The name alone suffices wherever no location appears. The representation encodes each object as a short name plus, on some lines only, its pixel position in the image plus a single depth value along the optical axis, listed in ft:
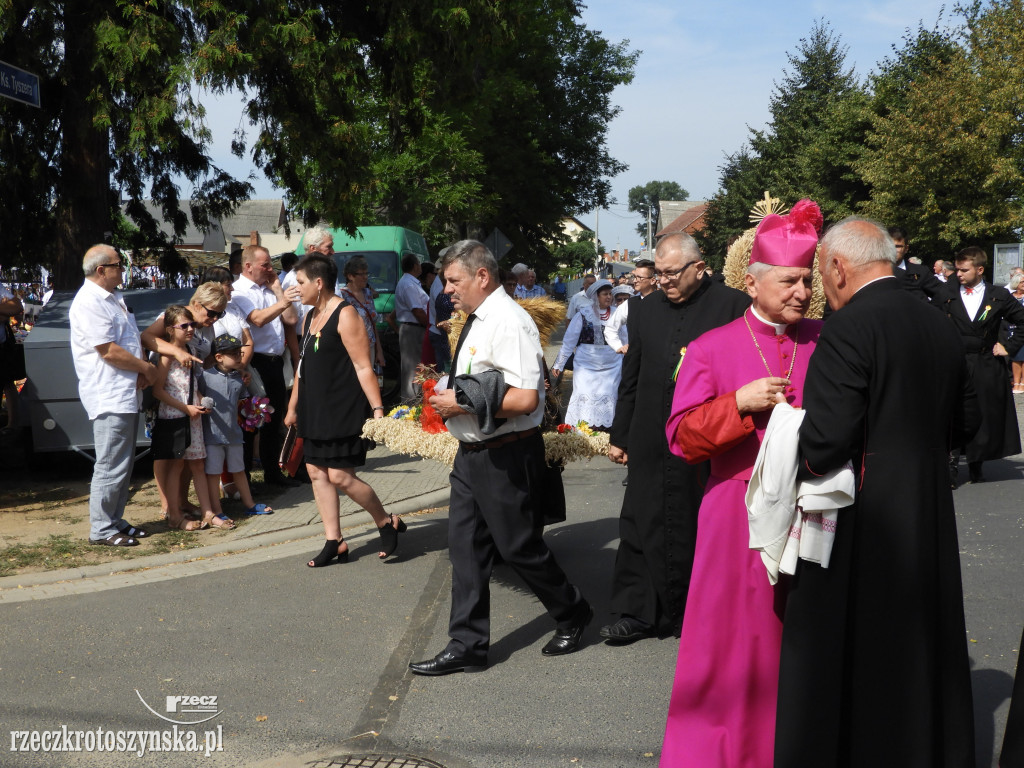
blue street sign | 22.39
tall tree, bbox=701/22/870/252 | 128.57
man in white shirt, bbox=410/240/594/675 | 15.33
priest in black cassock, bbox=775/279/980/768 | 9.59
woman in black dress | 20.44
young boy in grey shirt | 24.85
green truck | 50.31
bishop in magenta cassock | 11.28
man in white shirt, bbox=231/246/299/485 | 28.48
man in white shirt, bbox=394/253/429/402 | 44.16
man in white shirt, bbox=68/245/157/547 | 22.48
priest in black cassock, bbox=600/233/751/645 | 16.31
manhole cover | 12.51
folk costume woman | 34.04
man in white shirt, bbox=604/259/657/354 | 31.45
